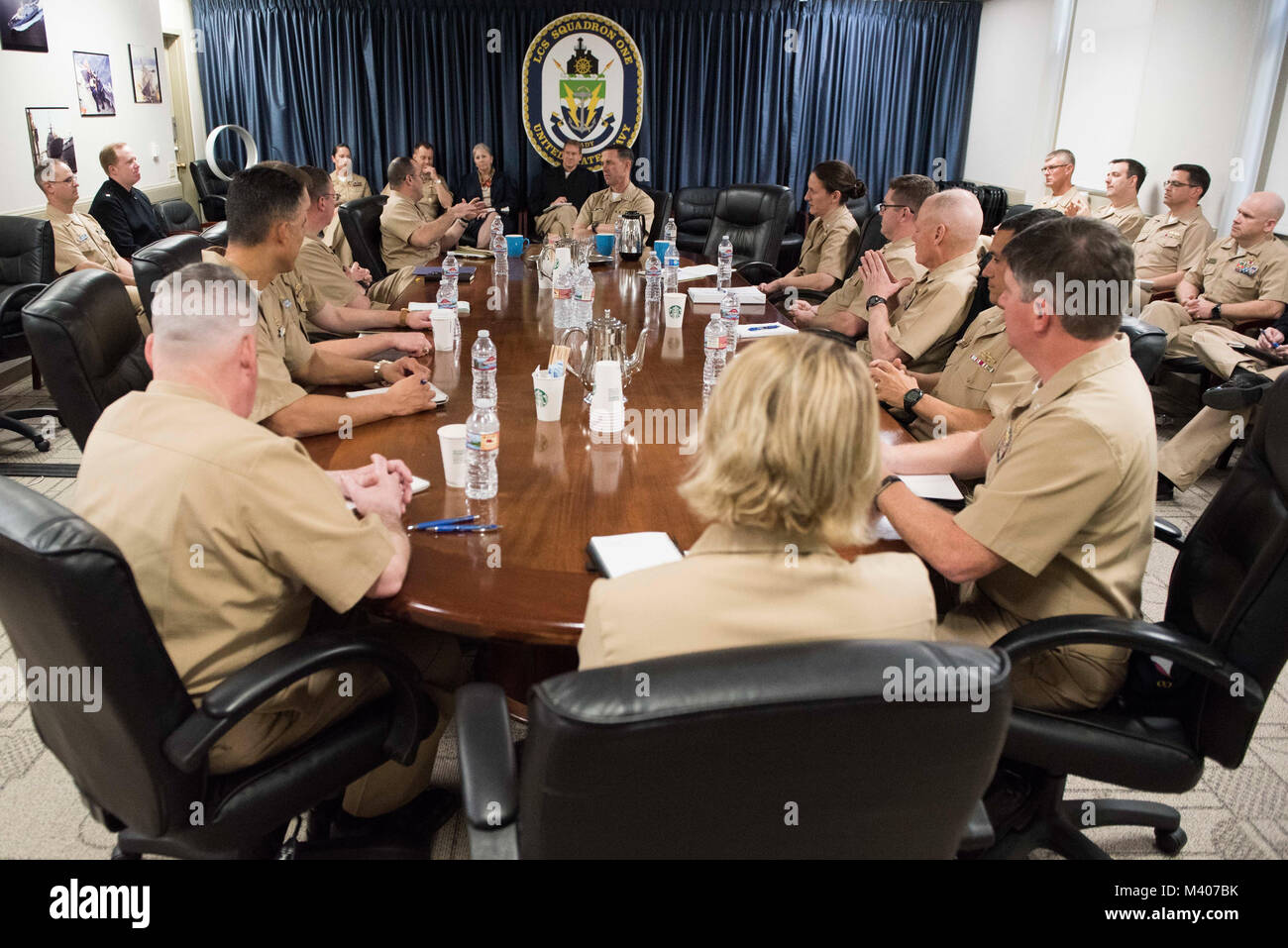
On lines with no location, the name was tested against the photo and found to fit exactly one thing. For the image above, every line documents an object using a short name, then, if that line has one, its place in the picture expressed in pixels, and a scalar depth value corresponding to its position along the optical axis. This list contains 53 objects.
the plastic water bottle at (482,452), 1.78
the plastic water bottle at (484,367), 2.29
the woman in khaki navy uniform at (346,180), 7.73
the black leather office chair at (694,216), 7.56
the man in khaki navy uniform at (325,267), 3.42
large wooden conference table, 1.46
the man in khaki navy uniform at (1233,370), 3.87
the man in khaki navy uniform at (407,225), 4.89
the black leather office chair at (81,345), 2.00
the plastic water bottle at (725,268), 4.25
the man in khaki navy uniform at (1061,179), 6.37
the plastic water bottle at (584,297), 3.42
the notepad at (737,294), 3.95
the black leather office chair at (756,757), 0.85
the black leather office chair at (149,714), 1.17
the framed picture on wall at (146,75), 7.12
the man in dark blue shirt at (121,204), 5.68
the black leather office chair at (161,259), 2.57
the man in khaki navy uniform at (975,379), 2.42
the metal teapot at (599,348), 2.48
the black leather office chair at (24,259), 4.36
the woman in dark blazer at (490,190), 7.79
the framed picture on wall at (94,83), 6.26
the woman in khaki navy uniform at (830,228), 4.94
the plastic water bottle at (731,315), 2.94
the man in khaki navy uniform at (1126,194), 5.74
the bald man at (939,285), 3.06
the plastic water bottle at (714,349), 2.59
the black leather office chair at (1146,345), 2.24
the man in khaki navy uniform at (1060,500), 1.58
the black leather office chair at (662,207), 6.24
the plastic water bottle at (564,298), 3.28
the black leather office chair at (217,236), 3.05
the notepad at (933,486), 1.97
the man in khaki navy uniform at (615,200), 5.88
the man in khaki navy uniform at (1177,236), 5.21
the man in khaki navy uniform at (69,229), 4.91
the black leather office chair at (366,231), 4.75
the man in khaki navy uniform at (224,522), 1.34
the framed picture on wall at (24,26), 5.36
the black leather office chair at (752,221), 5.70
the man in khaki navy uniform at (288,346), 2.19
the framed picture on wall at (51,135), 5.63
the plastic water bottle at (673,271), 3.83
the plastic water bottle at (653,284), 3.92
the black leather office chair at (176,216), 6.69
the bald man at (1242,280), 4.52
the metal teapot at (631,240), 4.94
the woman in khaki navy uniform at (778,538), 1.02
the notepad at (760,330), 3.26
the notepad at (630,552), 1.55
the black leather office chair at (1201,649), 1.51
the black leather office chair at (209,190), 7.54
